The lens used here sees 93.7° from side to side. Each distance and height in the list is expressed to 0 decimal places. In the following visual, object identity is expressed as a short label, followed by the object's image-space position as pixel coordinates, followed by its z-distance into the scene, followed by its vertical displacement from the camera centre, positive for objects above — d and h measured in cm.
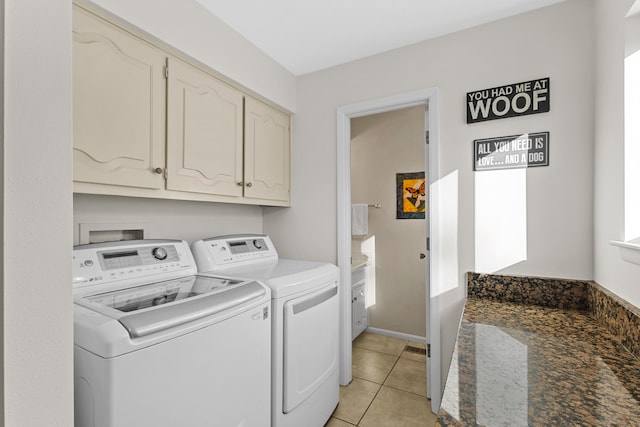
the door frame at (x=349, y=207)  187 +3
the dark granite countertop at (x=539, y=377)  60 -42
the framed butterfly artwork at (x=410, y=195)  301 +17
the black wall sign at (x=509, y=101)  159 +61
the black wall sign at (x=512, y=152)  160 +33
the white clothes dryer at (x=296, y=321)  145 -59
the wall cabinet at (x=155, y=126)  119 +43
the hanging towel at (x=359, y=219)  310 -8
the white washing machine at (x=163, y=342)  85 -43
